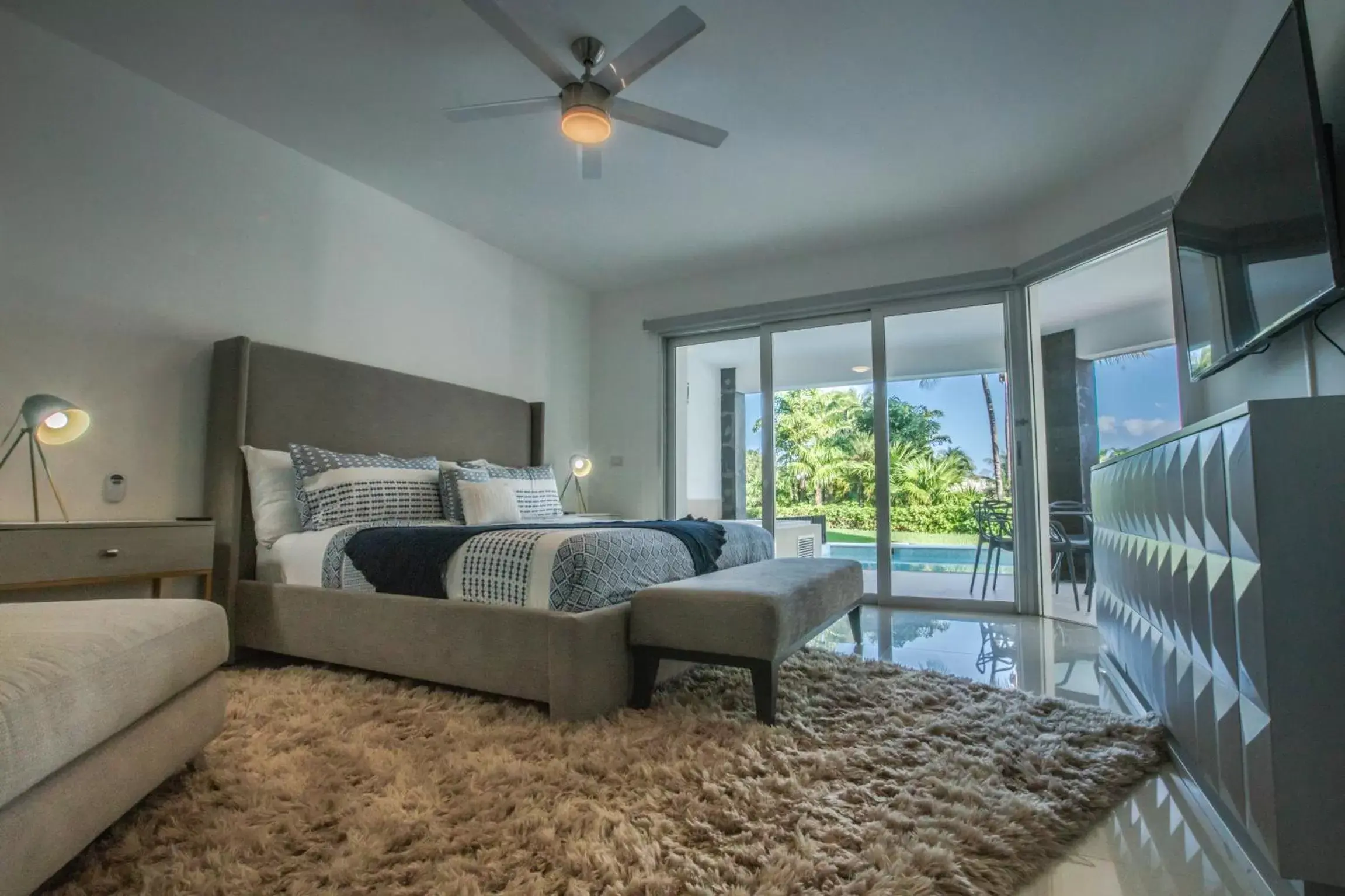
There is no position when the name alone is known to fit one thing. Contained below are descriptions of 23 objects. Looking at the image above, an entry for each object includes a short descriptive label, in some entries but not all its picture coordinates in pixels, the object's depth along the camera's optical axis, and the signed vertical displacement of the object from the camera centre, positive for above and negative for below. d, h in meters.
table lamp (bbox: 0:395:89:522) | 2.20 +0.26
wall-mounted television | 1.51 +0.77
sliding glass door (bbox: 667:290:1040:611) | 4.23 +0.34
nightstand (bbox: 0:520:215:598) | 2.06 -0.19
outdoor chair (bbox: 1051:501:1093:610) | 4.08 -0.24
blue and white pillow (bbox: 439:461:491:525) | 3.29 +0.06
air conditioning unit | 4.84 -0.33
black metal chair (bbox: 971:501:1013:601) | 4.15 -0.23
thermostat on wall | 2.59 +0.04
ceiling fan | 2.17 +1.50
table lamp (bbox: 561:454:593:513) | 4.92 +0.23
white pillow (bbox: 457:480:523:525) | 3.19 -0.04
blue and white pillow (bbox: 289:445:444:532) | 2.83 +0.03
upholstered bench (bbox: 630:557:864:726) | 1.88 -0.39
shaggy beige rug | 1.16 -0.67
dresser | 1.05 -0.23
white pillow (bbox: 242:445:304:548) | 2.83 +0.00
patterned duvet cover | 2.03 -0.24
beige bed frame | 1.96 -0.37
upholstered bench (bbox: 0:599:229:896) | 0.93 -0.37
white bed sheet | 2.62 -0.26
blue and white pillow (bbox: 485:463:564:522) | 3.69 +0.03
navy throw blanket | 2.28 -0.21
